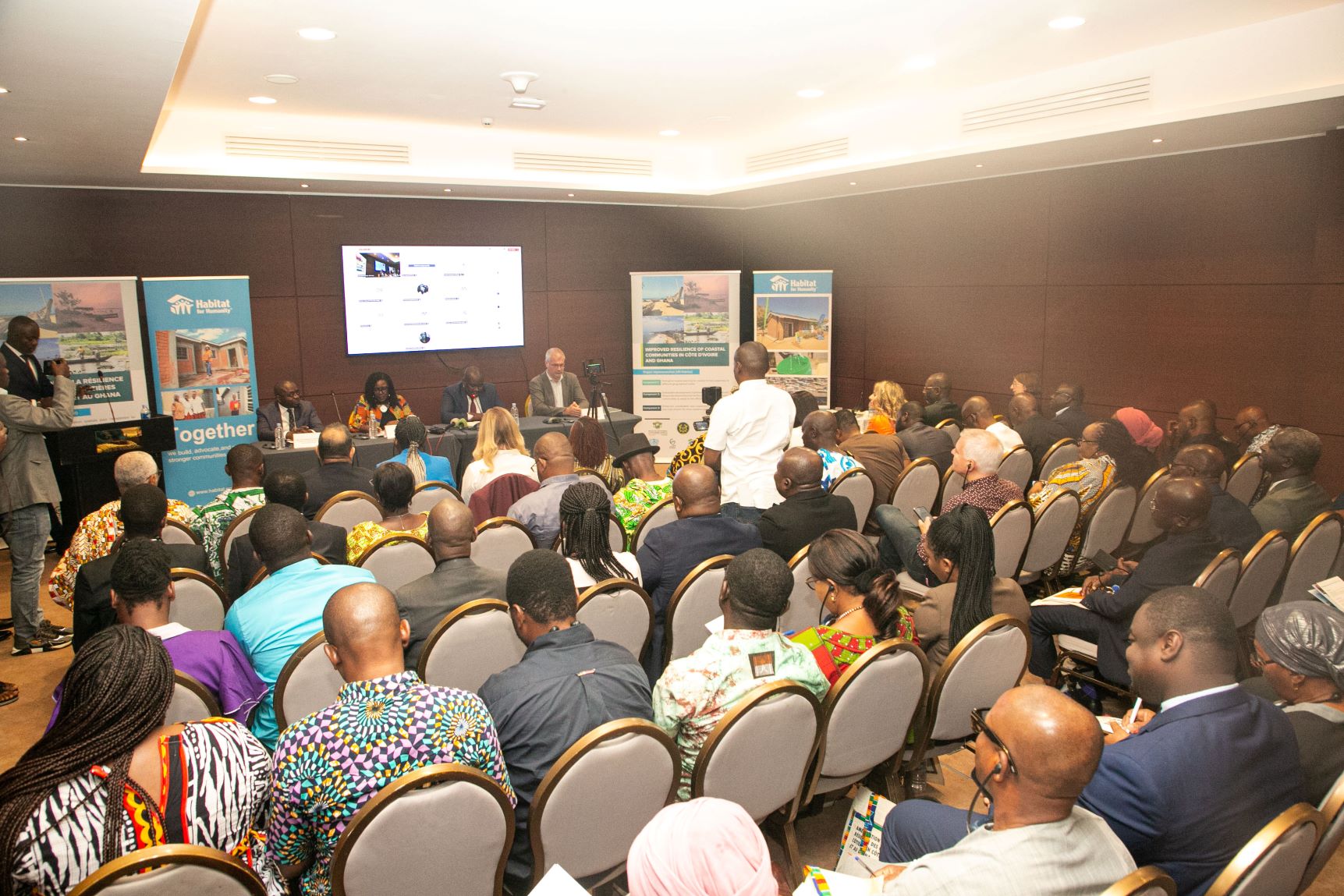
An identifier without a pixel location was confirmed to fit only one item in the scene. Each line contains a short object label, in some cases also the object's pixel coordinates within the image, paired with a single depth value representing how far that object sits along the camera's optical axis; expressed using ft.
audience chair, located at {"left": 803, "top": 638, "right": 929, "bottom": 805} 8.09
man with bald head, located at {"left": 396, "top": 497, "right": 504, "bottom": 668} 9.90
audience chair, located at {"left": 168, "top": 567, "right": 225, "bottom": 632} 11.05
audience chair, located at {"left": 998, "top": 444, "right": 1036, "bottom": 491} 19.17
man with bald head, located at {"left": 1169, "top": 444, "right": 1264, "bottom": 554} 13.43
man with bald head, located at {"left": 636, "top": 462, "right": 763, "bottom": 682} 11.75
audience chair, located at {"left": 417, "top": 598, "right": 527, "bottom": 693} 9.32
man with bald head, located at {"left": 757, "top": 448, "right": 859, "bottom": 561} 12.63
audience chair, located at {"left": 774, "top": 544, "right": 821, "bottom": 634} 11.43
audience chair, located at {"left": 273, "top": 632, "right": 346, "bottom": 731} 8.64
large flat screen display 29.81
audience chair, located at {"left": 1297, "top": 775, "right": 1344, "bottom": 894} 6.07
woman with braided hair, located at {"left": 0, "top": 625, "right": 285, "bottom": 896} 5.37
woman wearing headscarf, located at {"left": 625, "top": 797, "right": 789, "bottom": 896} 4.03
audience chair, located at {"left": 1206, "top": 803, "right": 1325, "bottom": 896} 5.24
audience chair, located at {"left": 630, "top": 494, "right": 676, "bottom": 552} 14.32
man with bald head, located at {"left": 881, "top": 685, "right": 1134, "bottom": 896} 5.32
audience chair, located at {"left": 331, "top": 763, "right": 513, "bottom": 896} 5.80
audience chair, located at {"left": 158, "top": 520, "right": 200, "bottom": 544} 13.37
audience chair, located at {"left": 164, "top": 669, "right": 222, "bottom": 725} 7.81
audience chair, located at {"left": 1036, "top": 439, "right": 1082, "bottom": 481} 19.52
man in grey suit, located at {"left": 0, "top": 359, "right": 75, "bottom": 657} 16.53
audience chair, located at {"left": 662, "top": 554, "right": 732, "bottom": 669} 10.91
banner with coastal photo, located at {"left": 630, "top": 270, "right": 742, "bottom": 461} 34.19
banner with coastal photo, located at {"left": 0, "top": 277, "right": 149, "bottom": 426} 23.25
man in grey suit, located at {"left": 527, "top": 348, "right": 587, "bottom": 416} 29.09
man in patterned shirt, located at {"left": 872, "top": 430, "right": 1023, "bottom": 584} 13.96
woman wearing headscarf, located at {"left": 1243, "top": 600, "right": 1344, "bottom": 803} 7.13
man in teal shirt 9.46
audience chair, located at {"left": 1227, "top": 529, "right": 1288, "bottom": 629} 12.04
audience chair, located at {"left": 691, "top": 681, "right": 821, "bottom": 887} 7.29
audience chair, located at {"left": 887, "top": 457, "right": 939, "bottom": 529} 17.69
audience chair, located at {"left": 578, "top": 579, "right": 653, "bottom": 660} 10.14
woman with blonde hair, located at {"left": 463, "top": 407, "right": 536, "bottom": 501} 16.99
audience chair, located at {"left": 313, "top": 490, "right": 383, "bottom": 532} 15.06
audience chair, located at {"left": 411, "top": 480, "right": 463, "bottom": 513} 16.43
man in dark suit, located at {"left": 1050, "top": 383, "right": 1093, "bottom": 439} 21.77
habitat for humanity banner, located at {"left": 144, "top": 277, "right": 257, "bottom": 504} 25.31
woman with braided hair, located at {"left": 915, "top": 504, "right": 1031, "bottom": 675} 9.62
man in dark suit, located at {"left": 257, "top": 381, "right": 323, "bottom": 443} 25.39
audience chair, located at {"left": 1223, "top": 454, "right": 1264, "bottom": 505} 17.61
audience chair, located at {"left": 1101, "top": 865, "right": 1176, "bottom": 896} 4.94
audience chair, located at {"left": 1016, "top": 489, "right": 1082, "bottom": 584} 15.15
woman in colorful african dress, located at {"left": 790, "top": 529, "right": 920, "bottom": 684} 8.96
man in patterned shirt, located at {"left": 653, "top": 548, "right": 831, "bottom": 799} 7.72
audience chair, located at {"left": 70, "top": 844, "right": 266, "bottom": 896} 4.89
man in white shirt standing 16.39
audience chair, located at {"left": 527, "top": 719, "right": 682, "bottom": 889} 6.59
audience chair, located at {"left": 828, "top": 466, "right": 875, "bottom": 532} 16.51
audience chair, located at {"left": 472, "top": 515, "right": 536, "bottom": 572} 13.08
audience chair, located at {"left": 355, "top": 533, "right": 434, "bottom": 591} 12.11
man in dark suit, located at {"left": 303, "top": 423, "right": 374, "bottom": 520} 15.94
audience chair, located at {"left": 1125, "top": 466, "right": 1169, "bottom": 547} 16.30
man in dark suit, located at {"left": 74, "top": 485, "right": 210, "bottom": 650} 11.12
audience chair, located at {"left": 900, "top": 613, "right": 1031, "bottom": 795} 8.74
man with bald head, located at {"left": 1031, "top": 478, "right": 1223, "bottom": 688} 11.31
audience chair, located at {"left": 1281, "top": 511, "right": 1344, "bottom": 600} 12.55
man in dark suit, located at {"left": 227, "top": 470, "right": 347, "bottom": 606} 12.34
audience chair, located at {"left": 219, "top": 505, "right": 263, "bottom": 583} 13.73
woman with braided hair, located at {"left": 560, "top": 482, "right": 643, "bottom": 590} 11.10
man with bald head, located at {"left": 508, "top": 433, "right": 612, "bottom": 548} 14.01
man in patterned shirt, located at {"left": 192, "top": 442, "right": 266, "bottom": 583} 14.29
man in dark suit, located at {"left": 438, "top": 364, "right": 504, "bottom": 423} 27.96
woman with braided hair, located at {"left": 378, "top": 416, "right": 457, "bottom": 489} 18.51
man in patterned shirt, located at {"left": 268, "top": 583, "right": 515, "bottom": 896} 6.15
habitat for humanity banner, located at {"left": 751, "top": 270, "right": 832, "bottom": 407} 33.04
